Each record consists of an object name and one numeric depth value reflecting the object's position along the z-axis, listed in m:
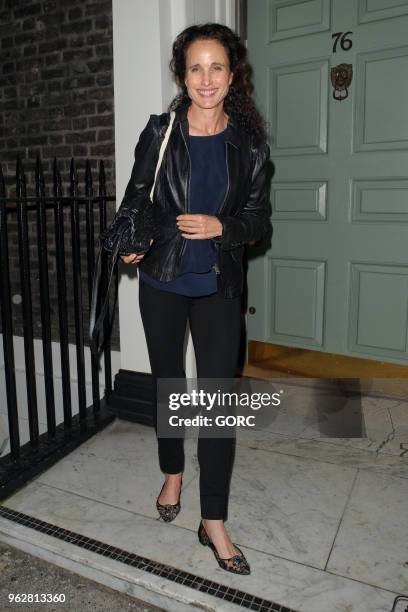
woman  1.96
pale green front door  3.44
